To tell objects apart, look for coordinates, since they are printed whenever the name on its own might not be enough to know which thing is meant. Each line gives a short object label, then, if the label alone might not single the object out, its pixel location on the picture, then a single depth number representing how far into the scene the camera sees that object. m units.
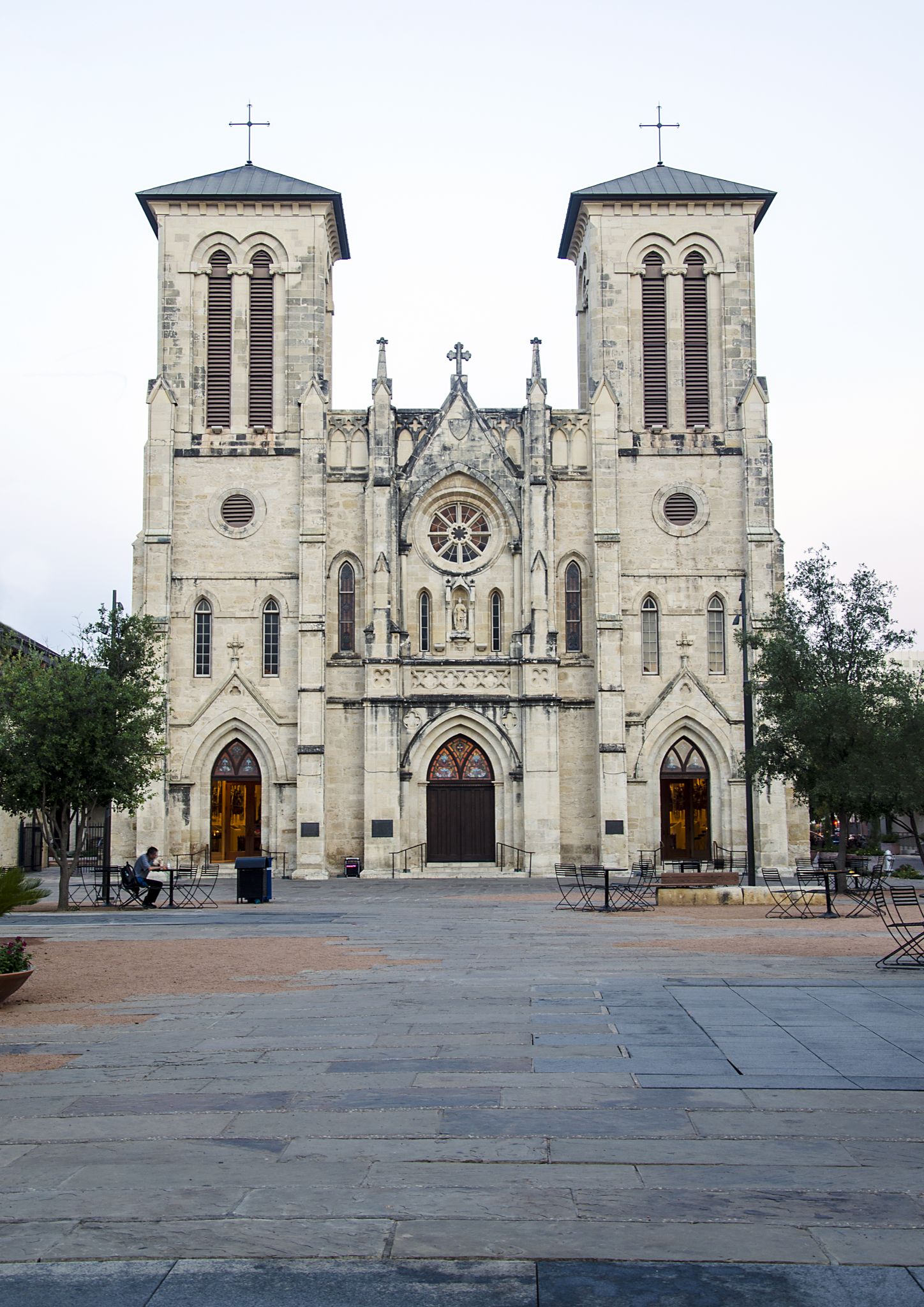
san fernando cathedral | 42.03
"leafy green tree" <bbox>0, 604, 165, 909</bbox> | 29.45
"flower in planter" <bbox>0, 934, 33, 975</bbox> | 14.17
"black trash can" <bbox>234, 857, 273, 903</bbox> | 30.47
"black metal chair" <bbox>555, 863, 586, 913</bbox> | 30.00
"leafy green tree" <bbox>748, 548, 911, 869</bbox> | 30.62
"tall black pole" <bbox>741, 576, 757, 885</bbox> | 31.62
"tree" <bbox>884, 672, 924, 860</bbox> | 25.22
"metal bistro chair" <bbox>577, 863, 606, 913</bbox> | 29.41
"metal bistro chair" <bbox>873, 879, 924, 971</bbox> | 16.97
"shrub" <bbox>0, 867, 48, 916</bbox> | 14.16
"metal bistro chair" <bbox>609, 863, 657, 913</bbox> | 28.64
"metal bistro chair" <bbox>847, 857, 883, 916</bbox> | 27.21
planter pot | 13.90
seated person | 30.05
